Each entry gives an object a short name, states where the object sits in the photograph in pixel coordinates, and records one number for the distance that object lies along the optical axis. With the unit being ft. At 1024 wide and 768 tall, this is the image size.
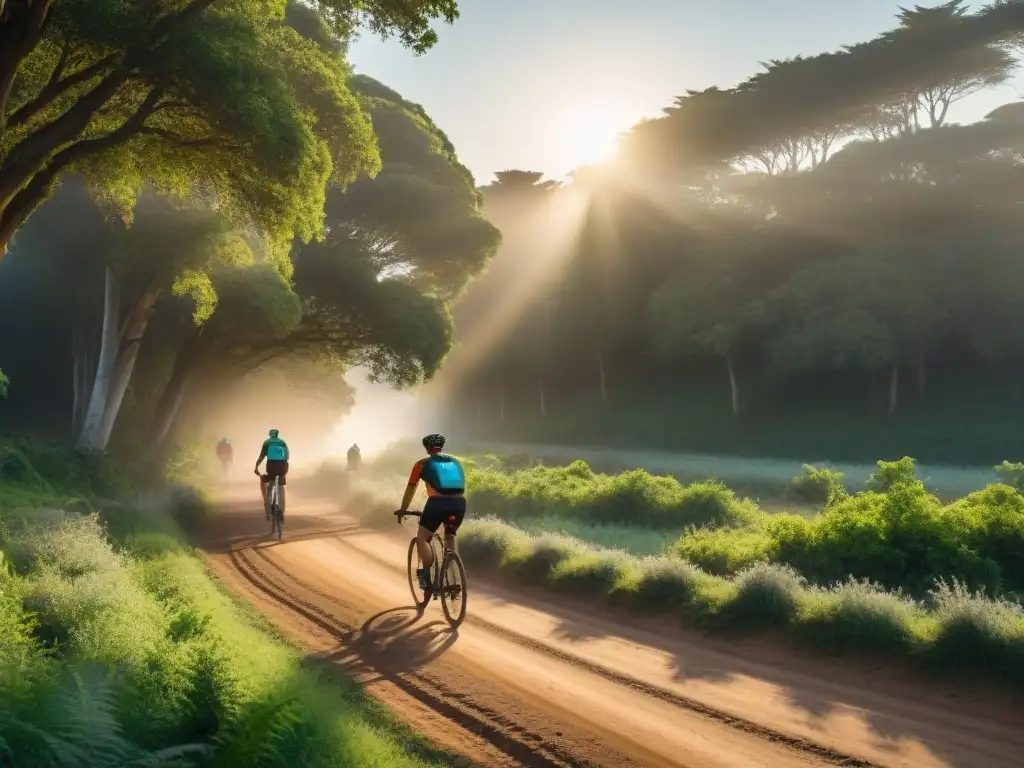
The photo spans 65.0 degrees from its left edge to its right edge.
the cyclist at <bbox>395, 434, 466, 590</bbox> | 29.94
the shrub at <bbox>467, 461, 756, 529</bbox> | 61.57
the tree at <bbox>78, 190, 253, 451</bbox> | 61.99
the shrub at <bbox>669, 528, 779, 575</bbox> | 40.04
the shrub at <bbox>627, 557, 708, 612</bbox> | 32.63
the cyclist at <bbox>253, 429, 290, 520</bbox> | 53.72
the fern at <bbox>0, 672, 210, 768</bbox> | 11.72
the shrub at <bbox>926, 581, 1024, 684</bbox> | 23.21
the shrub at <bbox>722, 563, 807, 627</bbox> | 29.43
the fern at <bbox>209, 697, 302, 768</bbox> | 13.94
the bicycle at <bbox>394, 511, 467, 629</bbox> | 30.09
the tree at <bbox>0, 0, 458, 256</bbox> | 29.73
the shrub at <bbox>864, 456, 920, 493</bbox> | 45.47
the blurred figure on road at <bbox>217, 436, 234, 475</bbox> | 90.17
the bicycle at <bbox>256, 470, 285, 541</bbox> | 52.89
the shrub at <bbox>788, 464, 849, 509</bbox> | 70.28
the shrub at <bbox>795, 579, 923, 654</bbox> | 25.98
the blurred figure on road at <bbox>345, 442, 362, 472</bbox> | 102.12
